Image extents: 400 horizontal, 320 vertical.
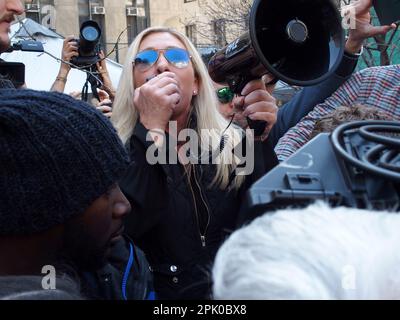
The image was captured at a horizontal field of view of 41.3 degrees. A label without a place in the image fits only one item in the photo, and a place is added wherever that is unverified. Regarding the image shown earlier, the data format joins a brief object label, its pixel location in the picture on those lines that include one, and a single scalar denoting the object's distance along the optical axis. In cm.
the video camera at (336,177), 79
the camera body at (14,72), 263
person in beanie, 120
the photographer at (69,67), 360
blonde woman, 181
